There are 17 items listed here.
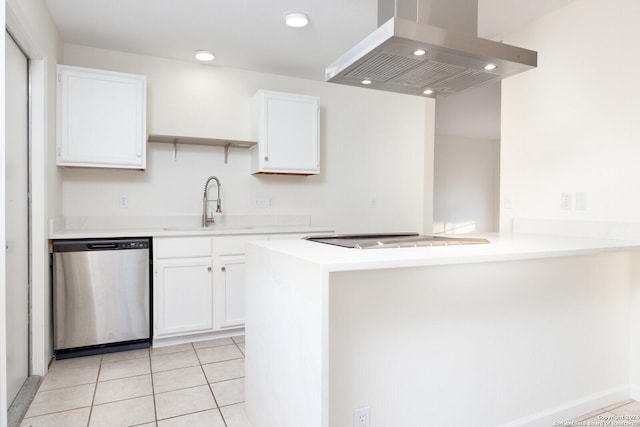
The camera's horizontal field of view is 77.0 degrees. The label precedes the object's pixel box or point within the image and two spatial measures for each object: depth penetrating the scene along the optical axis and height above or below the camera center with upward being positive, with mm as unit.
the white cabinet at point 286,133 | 3449 +671
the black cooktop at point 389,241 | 1665 -140
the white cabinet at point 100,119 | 2818 +650
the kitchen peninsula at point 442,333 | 1367 -495
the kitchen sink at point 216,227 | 3391 -156
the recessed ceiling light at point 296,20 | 2630 +1269
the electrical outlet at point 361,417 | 1412 -731
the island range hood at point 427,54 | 1554 +647
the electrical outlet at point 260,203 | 3777 +61
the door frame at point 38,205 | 2369 +18
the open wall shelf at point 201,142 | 3260 +573
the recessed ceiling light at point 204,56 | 3263 +1269
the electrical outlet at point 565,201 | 2400 +63
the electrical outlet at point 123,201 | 3285 +61
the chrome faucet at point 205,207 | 3459 +19
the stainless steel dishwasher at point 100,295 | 2641 -593
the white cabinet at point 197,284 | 2918 -567
